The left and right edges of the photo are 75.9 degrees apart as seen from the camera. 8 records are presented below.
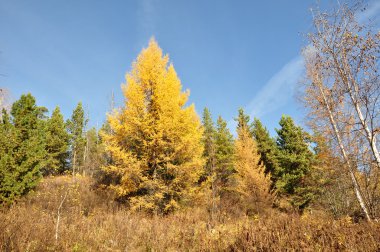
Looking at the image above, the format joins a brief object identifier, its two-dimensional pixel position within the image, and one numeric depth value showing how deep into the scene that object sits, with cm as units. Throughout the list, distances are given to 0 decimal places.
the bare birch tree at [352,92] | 715
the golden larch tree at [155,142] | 1159
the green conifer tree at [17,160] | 1170
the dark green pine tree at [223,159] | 2684
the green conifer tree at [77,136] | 3736
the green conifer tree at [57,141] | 3144
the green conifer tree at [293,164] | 2290
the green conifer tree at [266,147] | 2564
